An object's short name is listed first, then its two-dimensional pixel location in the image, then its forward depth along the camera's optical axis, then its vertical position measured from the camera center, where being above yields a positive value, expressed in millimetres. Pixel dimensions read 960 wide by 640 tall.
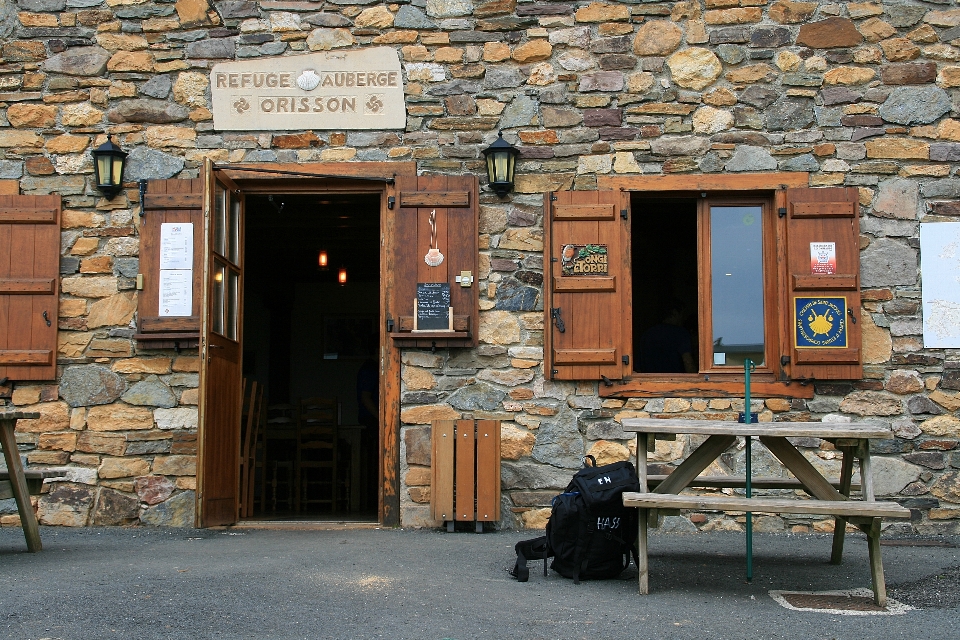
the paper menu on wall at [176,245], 7102 +879
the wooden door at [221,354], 6477 +113
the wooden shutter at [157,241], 7016 +906
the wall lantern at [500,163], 7000 +1429
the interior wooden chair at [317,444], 9891 -708
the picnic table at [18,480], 5441 -597
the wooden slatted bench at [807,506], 4270 -572
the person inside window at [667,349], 7574 +168
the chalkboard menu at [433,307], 6992 +440
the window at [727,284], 6871 +596
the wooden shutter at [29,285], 7039 +596
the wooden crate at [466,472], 6562 -648
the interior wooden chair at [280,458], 9898 -877
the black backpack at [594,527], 4754 -733
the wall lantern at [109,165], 7105 +1434
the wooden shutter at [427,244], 7008 +878
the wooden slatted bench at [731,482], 5301 -583
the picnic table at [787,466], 4309 -479
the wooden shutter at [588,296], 6918 +514
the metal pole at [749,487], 4695 -545
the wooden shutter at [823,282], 6828 +599
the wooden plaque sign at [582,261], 6996 +755
